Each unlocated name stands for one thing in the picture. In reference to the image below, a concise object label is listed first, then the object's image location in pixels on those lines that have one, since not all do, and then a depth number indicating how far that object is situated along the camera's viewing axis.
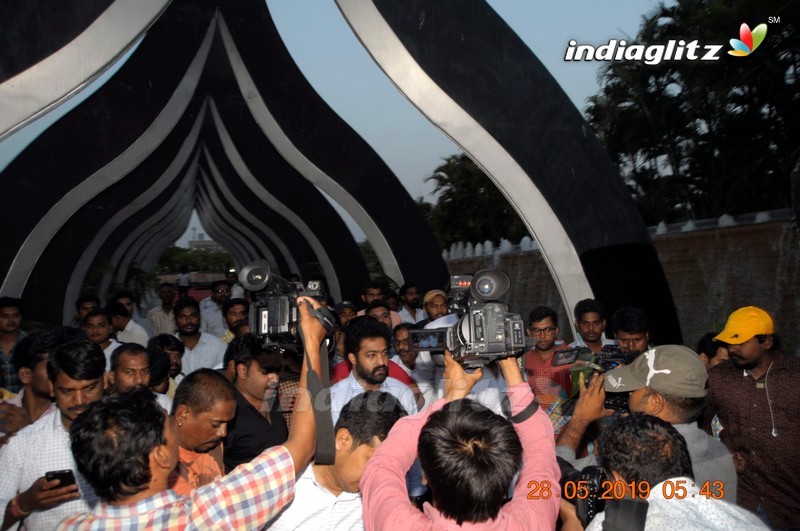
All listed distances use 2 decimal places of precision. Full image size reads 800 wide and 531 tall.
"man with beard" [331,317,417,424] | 4.51
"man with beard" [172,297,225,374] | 6.76
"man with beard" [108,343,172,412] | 4.23
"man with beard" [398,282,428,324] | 10.10
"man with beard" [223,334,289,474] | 3.79
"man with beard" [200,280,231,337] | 10.32
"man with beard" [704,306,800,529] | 3.74
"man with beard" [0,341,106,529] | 2.79
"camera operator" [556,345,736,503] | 3.05
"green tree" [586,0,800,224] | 13.67
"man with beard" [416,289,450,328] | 7.66
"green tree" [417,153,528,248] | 25.80
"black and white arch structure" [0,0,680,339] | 6.80
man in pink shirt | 2.07
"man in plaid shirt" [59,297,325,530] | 2.15
